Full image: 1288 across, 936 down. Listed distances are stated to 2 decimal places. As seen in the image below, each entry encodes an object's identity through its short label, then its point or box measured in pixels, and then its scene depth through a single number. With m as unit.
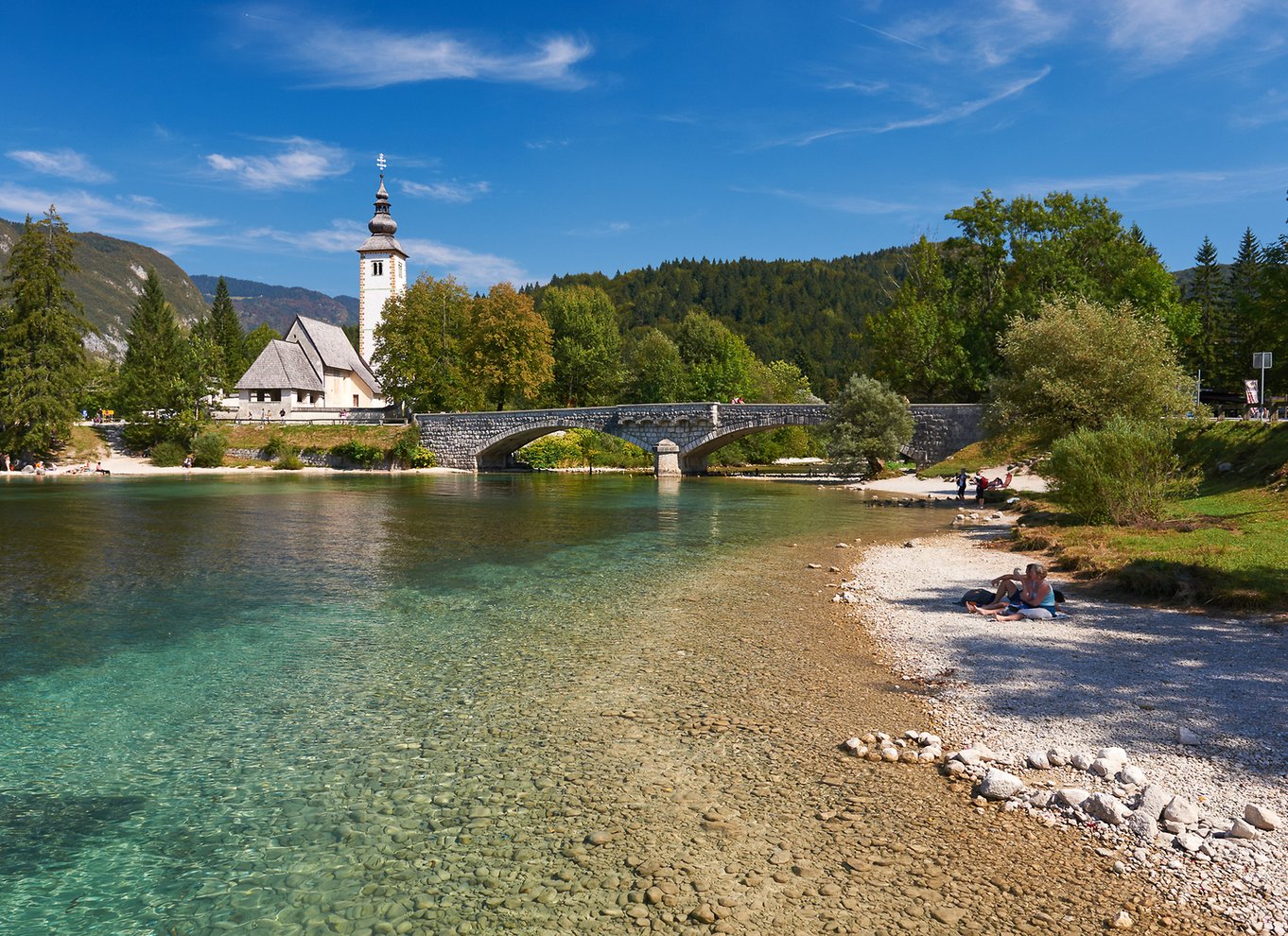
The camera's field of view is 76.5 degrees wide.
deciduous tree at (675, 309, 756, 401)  80.00
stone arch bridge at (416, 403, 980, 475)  51.91
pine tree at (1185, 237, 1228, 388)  63.12
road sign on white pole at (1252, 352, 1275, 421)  33.12
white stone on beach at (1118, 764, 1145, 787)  6.34
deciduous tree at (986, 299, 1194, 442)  30.62
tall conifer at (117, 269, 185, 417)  67.00
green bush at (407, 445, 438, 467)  68.44
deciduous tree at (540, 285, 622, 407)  84.88
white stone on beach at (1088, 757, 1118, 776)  6.57
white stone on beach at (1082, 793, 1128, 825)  5.86
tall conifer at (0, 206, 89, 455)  57.69
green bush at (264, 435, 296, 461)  66.78
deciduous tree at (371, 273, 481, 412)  69.94
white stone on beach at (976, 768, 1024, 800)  6.41
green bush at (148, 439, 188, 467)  64.62
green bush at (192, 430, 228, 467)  64.44
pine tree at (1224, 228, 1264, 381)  51.95
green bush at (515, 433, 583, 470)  74.62
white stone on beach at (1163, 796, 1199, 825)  5.71
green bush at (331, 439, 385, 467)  67.00
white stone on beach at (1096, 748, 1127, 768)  6.71
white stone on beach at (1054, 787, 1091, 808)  6.11
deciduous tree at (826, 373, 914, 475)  49.62
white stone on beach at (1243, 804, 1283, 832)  5.53
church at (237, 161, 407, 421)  76.62
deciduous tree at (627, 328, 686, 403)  79.38
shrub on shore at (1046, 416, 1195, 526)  19.61
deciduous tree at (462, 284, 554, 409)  67.81
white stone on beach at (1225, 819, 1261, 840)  5.46
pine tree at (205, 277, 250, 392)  93.44
